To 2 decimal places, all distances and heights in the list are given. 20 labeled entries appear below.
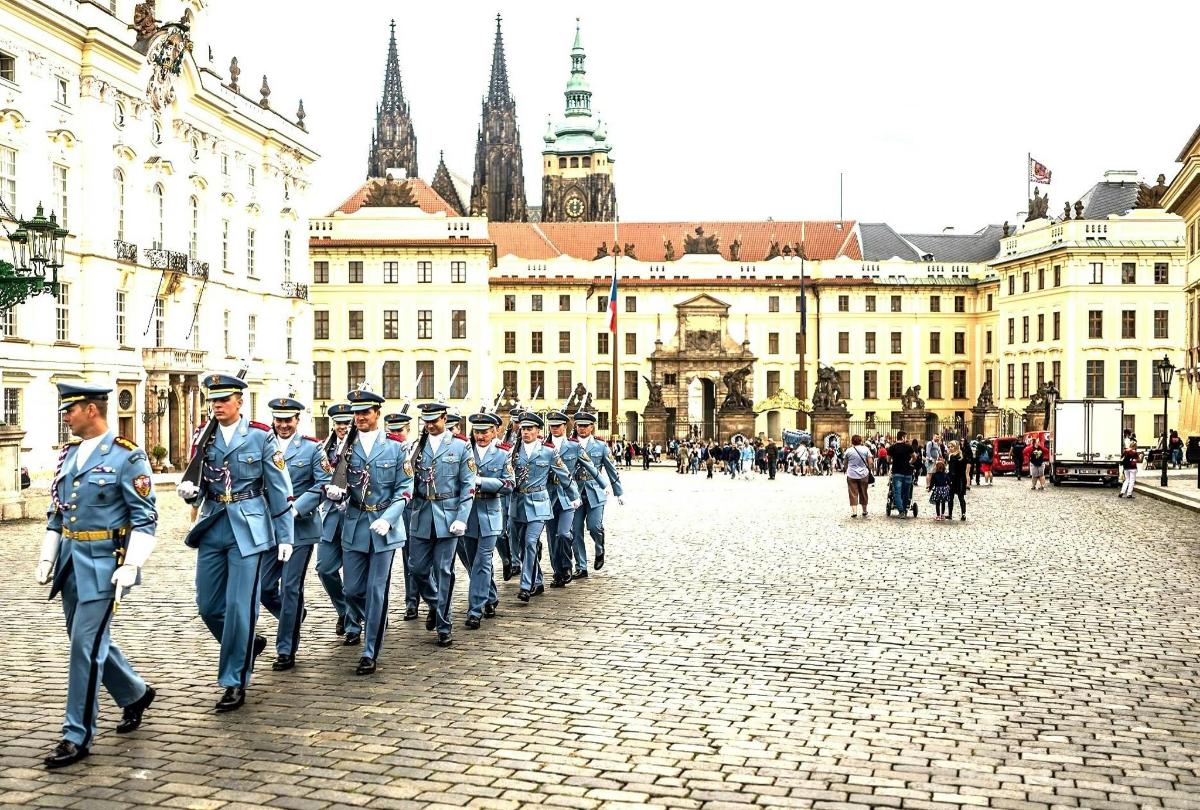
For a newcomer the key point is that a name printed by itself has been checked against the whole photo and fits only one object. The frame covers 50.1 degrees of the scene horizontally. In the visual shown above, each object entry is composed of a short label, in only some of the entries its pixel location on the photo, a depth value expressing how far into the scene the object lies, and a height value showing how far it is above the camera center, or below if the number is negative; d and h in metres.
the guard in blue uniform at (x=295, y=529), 9.15 -0.96
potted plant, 38.69 -1.51
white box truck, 35.47 -1.21
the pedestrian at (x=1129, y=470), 30.28 -1.71
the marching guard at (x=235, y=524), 7.87 -0.76
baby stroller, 23.86 -2.01
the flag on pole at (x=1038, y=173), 63.02 +11.07
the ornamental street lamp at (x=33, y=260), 19.89 +2.32
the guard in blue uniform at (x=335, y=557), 10.03 -1.22
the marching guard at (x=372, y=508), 9.09 -0.77
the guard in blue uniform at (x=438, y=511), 10.29 -0.87
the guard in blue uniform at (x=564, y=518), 13.52 -1.24
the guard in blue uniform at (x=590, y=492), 14.30 -1.03
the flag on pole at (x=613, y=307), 61.50 +4.55
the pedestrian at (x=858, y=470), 23.78 -1.31
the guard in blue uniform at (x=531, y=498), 12.35 -0.95
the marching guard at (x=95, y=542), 6.82 -0.75
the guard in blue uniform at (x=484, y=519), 11.01 -1.01
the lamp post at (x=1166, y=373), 35.28 +0.67
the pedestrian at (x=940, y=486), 23.11 -1.57
